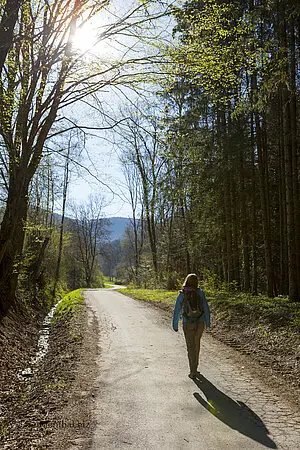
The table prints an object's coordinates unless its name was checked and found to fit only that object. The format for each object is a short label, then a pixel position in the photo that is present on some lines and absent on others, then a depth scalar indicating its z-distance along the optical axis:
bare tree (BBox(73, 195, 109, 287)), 54.06
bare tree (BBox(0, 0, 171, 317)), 6.86
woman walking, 6.91
